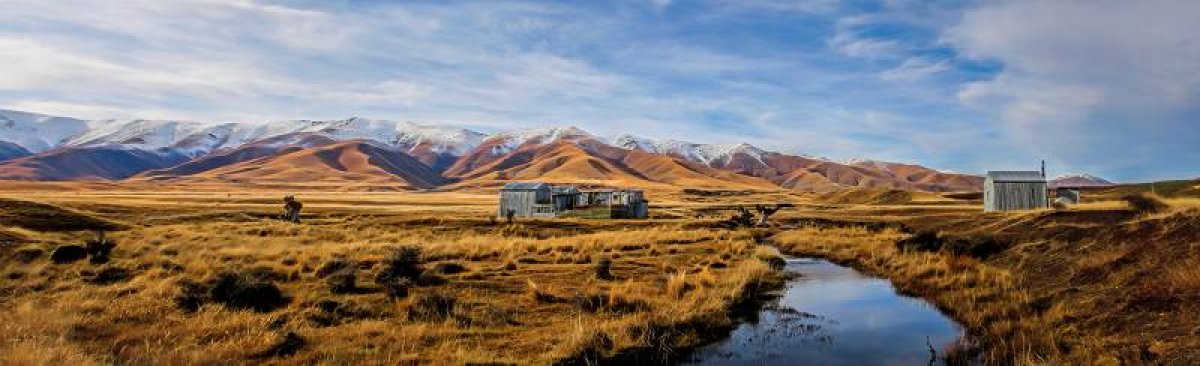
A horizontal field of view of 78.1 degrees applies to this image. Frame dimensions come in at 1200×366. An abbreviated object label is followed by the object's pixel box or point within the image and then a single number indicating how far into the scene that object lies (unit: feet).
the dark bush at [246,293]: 50.60
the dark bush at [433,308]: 48.50
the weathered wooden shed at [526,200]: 218.38
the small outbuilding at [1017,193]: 188.14
